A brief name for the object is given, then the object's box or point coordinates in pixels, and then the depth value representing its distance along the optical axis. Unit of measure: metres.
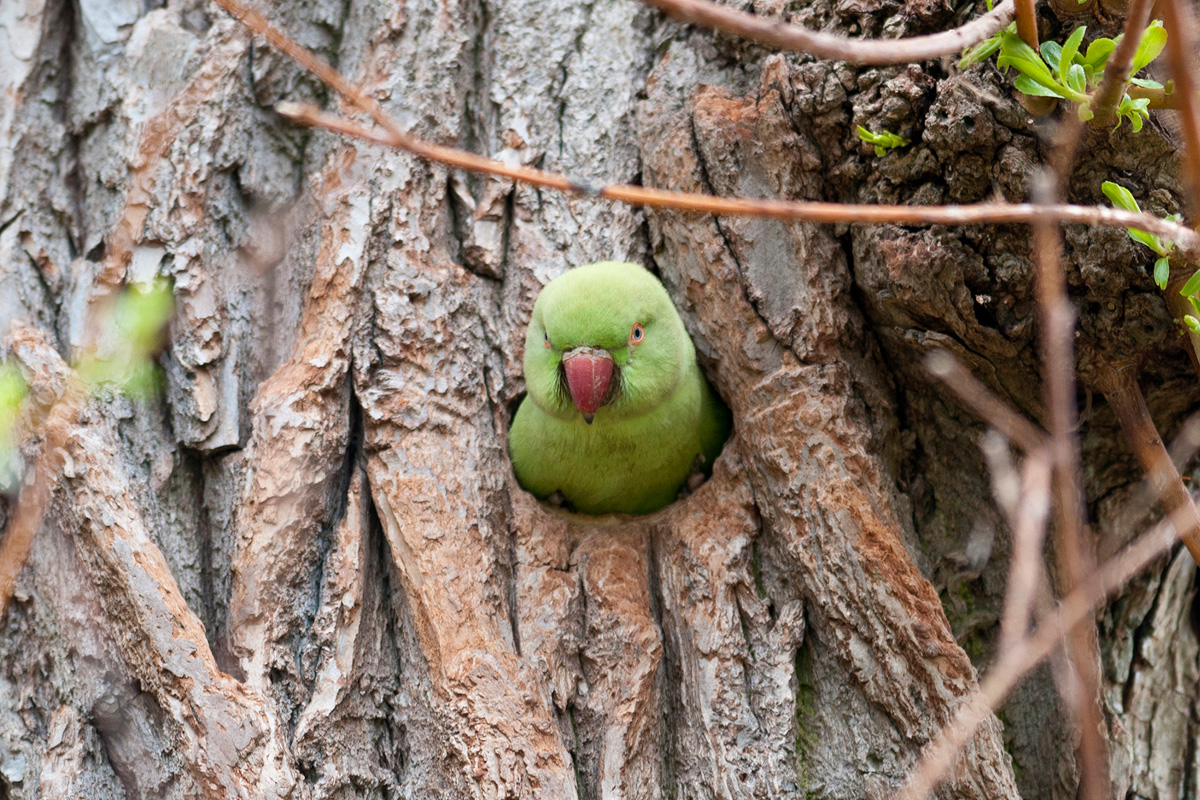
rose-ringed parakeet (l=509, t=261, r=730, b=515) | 7.04
